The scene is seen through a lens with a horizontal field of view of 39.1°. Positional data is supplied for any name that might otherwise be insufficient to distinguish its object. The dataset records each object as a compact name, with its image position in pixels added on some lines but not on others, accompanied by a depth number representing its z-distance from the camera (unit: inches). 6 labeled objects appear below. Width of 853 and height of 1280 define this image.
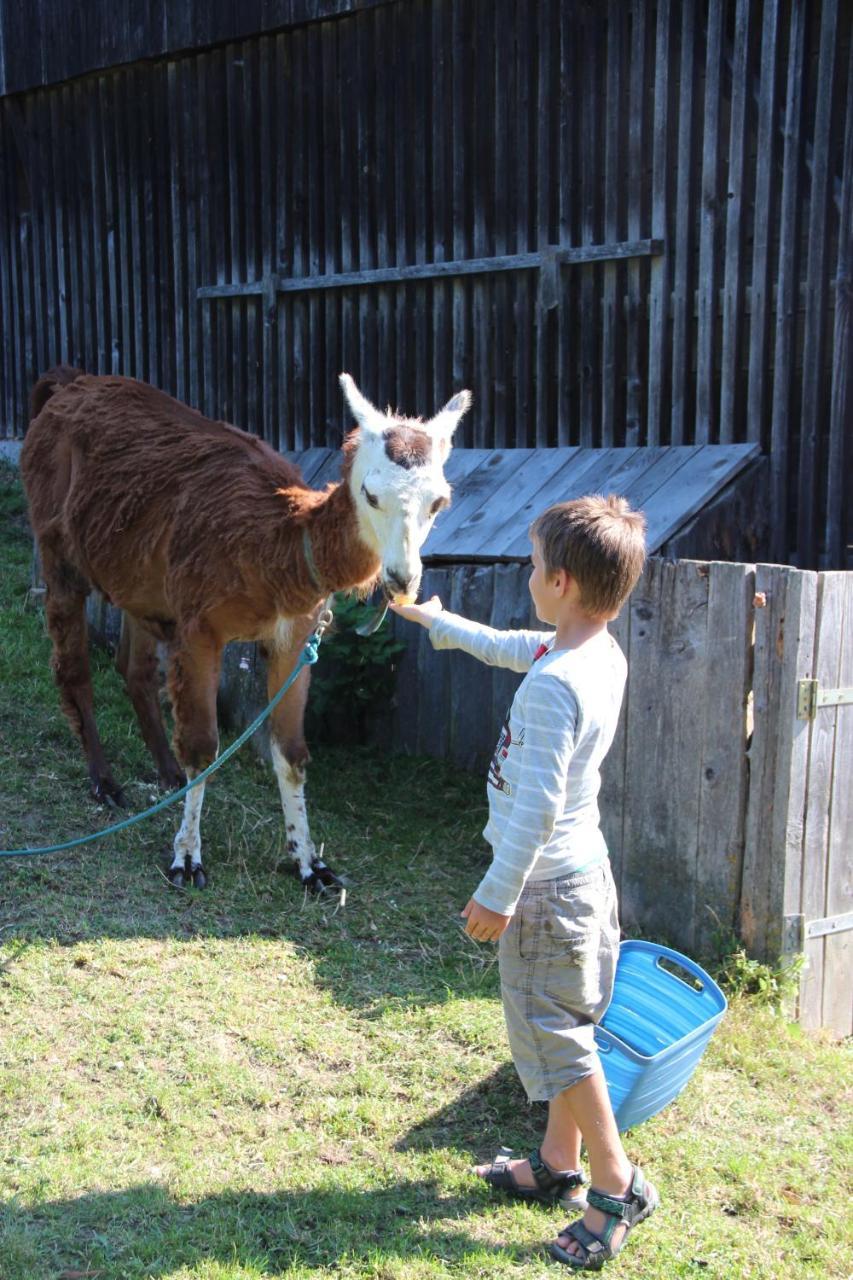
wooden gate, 183.2
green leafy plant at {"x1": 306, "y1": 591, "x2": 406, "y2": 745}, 287.9
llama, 196.1
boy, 118.0
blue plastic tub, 138.0
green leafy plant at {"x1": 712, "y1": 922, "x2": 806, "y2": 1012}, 183.5
